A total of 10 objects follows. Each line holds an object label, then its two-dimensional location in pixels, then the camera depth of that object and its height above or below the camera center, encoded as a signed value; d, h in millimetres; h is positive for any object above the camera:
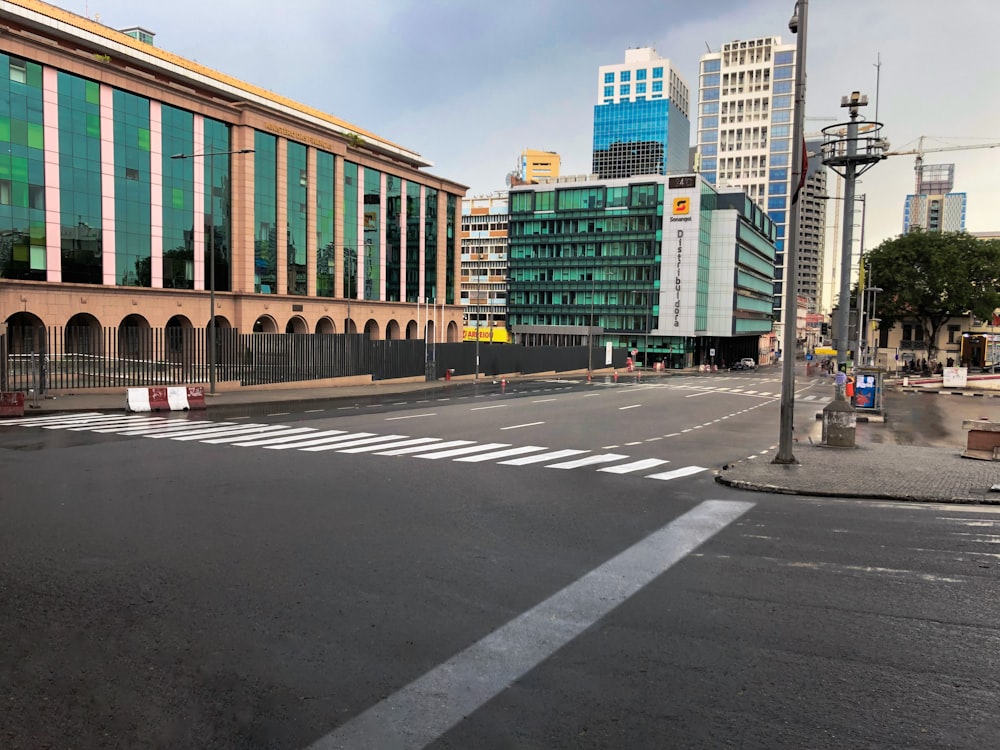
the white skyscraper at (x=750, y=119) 162875 +52630
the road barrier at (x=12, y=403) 23219 -2536
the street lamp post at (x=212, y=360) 30997 -1324
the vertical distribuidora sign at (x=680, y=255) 96188 +11792
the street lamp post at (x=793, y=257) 14352 +1840
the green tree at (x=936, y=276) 70688 +7159
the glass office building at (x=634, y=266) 97438 +10721
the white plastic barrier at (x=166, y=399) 25203 -2559
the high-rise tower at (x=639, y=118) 179000 +57463
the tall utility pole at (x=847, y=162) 22703 +6097
